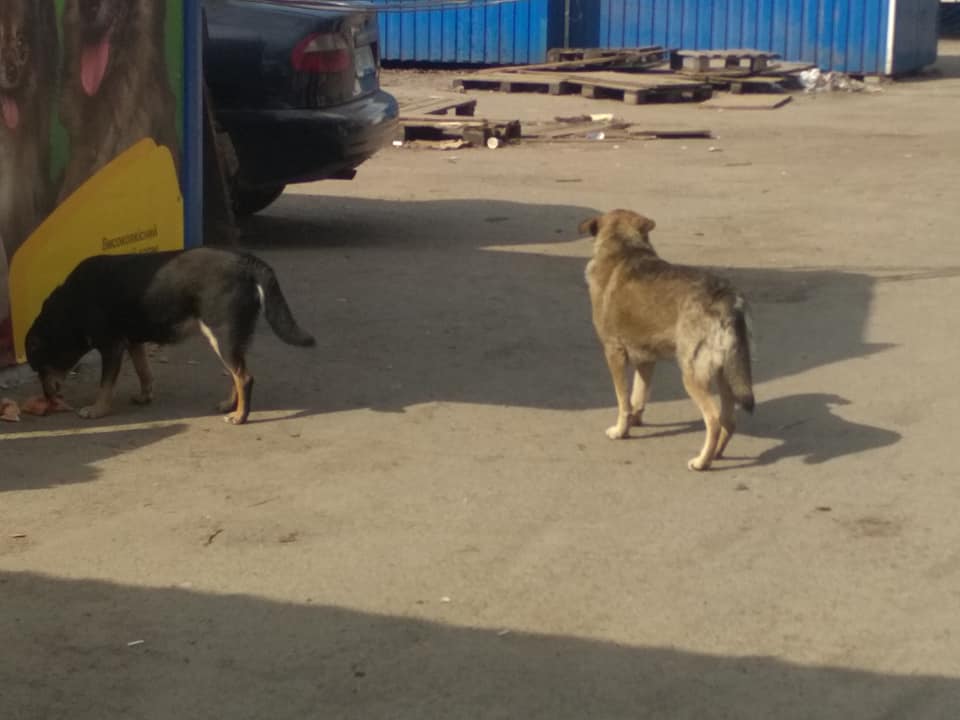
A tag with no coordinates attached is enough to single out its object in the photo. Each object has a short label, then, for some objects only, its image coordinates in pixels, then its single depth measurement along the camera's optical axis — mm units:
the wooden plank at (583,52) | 25875
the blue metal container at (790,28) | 26625
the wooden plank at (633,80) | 22922
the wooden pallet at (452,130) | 17544
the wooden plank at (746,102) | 22203
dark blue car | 11055
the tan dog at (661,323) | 6465
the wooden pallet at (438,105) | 18562
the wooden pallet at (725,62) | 24641
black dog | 7121
